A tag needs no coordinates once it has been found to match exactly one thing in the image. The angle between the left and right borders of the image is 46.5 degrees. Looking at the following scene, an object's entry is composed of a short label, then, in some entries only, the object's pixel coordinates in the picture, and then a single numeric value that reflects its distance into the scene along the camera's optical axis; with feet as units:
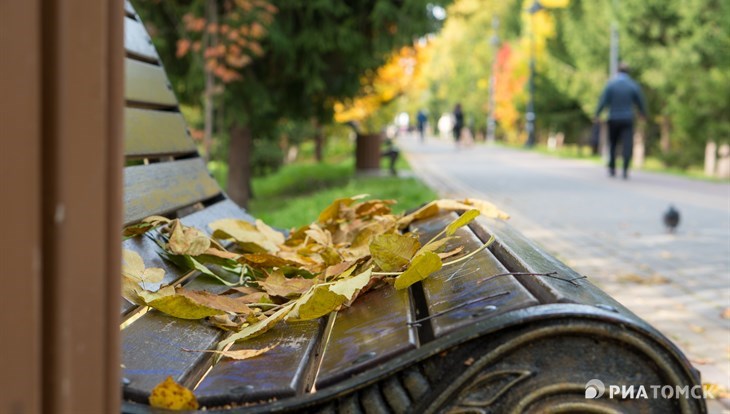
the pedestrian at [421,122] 167.73
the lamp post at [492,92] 166.71
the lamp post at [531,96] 128.47
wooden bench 4.29
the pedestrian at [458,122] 118.01
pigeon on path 28.26
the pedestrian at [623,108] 55.01
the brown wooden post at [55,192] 2.86
